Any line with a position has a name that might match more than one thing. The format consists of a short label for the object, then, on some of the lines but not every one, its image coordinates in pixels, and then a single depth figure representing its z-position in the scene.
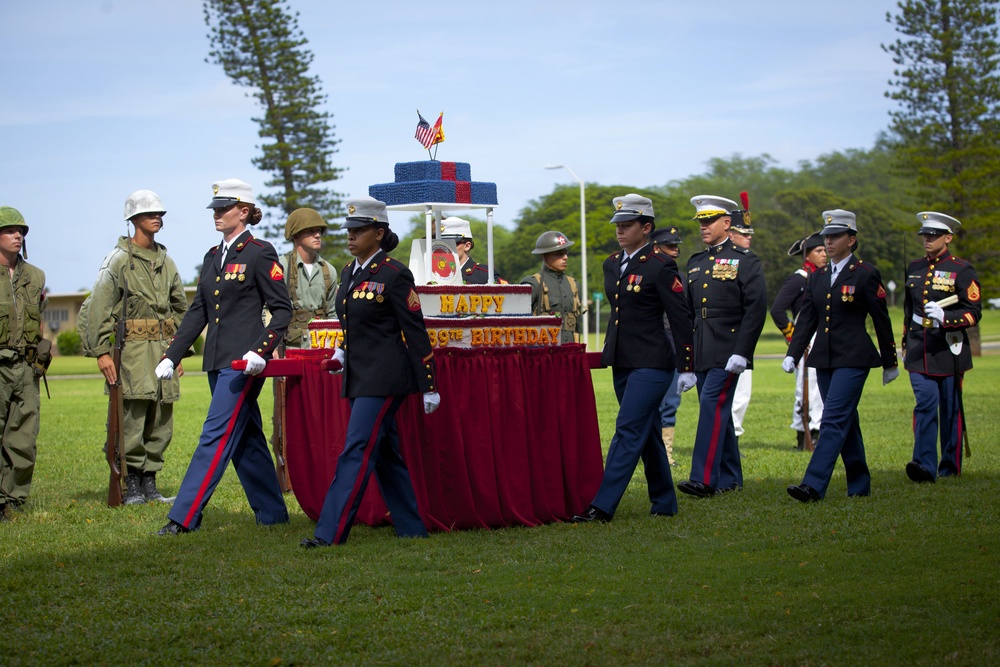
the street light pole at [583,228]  81.70
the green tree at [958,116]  78.08
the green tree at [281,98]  83.45
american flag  17.34
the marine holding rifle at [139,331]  17.71
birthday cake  14.91
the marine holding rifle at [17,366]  16.85
